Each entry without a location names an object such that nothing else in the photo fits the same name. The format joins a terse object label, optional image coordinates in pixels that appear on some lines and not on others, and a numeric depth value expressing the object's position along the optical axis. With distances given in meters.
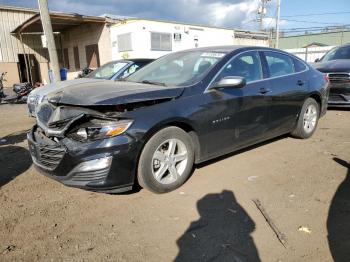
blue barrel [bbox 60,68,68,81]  20.58
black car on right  8.29
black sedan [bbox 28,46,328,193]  3.46
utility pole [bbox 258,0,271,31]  45.03
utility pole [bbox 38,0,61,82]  9.74
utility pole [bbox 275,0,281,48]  31.08
